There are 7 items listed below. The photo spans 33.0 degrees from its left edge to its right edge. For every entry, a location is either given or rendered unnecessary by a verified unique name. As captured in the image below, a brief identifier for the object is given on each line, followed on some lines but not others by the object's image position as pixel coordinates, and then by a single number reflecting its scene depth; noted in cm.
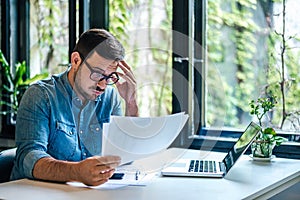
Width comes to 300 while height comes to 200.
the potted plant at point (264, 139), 207
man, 177
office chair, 195
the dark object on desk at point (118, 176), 176
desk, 151
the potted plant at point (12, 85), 309
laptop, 181
